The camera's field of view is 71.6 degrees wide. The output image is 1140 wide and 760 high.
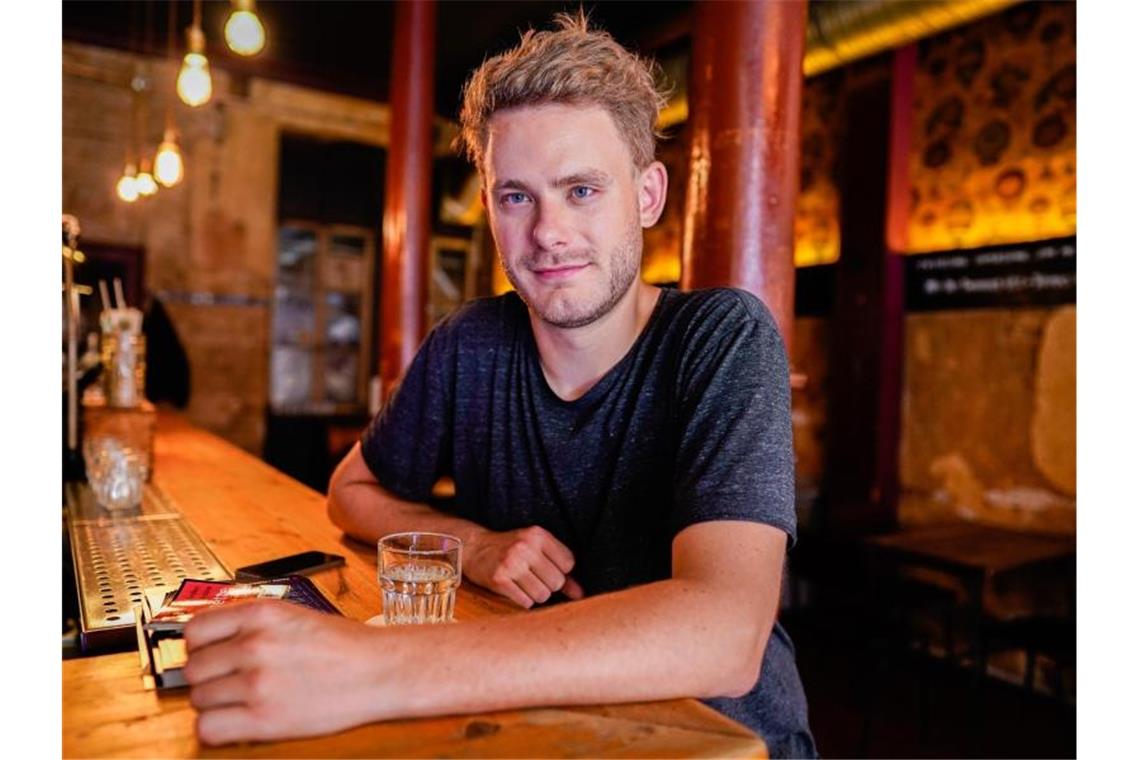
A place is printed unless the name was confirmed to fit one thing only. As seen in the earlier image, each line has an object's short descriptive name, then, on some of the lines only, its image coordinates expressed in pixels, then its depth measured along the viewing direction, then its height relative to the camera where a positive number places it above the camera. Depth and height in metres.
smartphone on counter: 1.26 -0.32
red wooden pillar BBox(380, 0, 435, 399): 4.46 +1.12
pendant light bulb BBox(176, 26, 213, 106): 3.29 +1.26
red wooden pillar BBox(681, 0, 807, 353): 1.88 +0.55
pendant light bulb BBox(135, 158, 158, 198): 4.79 +1.16
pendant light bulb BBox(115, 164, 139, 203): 5.09 +1.20
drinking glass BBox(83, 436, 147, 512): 1.89 -0.26
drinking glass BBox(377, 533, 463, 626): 1.03 -0.27
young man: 0.76 -0.16
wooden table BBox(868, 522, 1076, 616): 3.21 -0.75
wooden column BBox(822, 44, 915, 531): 4.40 +0.43
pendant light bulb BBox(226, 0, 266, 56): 2.83 +1.24
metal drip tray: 1.14 -0.34
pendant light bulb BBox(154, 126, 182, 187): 4.08 +1.08
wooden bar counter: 0.71 -0.34
